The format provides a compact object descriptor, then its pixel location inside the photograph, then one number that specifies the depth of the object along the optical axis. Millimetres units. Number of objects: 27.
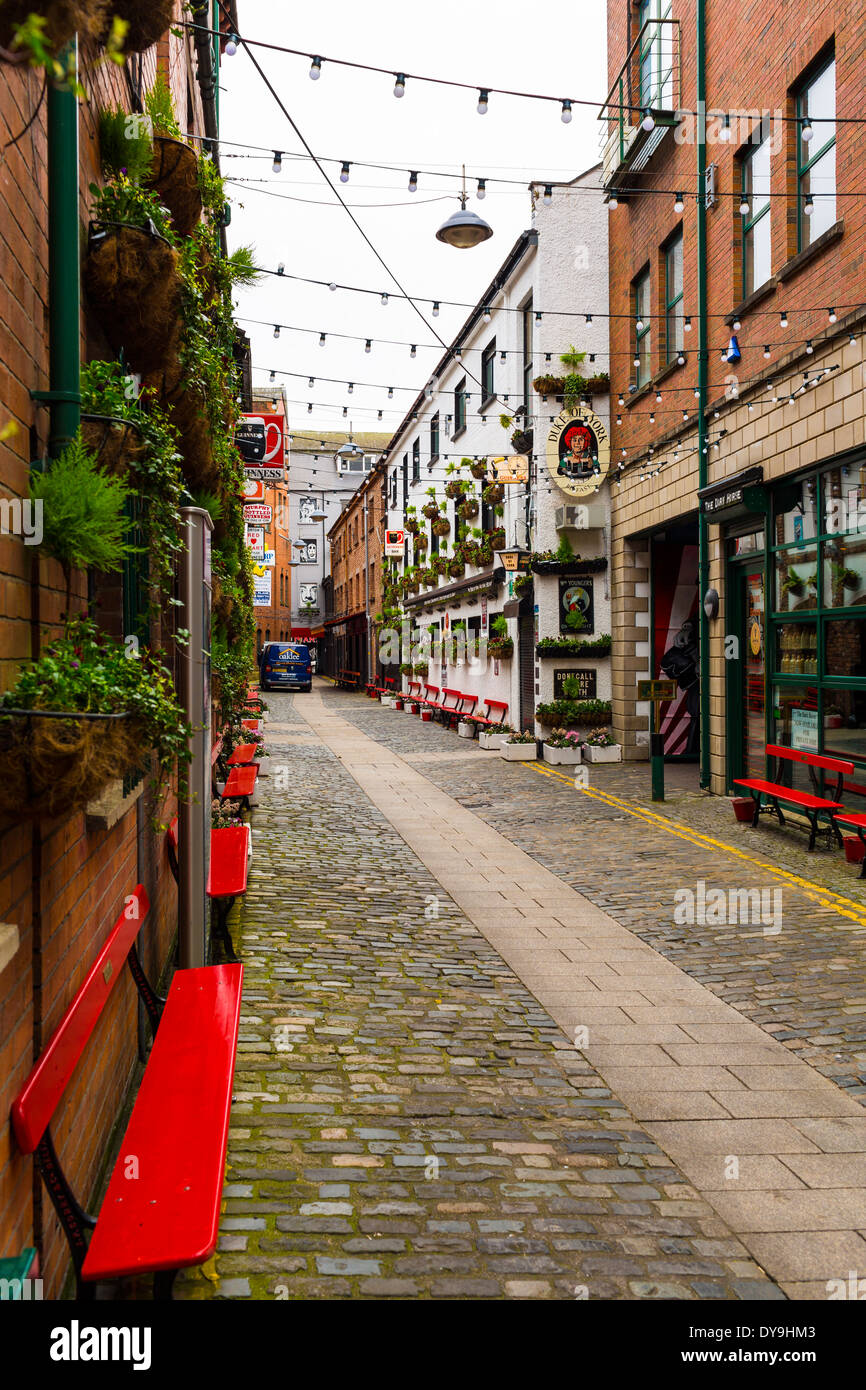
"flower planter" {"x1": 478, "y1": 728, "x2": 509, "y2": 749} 20062
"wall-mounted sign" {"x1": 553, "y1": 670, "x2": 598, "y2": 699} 18062
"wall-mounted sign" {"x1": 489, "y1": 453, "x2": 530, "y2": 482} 17734
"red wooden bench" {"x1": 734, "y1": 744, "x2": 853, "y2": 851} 9609
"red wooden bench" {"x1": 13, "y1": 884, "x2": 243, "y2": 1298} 2512
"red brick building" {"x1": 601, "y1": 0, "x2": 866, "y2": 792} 9773
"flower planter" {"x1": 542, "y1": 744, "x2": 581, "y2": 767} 17078
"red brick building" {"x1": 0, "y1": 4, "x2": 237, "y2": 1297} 2609
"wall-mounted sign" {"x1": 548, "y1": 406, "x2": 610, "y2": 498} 17578
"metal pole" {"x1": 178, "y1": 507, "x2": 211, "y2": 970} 5145
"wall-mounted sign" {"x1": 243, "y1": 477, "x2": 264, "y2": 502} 18397
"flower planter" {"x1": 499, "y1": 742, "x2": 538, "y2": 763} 17969
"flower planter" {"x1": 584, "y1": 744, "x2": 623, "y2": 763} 17109
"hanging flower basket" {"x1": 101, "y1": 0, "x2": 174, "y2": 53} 3344
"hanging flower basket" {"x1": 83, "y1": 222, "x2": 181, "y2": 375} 3967
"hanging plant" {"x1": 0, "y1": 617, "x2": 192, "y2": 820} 2418
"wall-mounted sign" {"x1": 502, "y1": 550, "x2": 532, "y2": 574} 18547
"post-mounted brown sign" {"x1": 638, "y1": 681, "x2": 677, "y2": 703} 13750
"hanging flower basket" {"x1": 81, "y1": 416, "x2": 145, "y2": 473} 3395
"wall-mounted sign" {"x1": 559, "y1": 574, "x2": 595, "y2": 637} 18109
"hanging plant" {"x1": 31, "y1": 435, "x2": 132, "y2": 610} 2838
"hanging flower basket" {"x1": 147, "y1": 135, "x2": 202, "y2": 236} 4945
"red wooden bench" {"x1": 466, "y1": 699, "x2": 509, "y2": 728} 21734
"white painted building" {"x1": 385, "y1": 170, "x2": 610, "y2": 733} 17938
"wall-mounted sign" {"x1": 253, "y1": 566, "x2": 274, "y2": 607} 29428
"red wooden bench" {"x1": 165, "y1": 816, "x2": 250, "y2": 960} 6191
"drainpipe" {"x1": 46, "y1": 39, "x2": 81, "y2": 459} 3084
